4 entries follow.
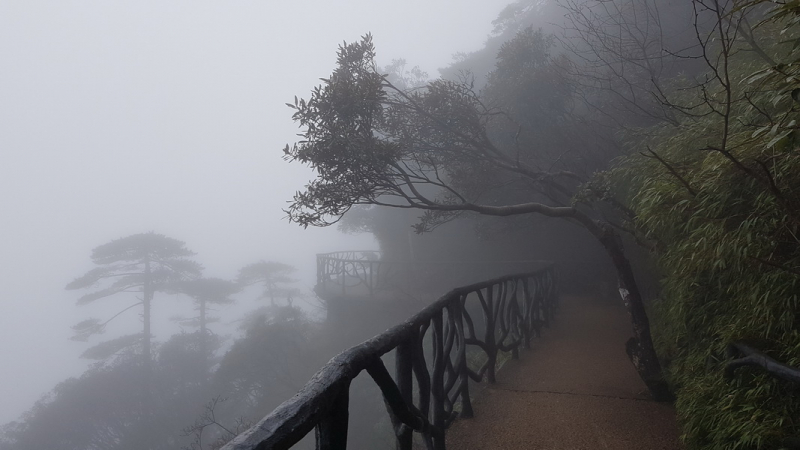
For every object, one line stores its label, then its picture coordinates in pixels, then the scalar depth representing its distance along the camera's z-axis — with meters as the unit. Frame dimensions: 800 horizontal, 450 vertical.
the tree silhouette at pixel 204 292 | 26.41
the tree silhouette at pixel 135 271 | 23.58
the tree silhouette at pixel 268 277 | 30.90
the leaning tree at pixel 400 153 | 5.24
